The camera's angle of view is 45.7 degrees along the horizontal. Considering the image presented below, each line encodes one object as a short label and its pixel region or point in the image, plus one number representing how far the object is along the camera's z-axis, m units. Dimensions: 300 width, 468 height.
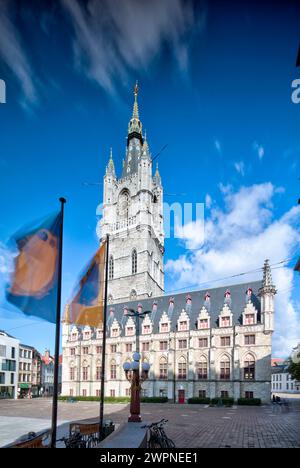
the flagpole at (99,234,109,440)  14.05
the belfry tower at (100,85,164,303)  74.00
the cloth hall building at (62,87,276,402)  45.12
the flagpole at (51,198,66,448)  10.19
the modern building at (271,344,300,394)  111.75
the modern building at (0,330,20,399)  69.88
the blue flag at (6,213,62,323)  10.76
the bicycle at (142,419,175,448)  12.93
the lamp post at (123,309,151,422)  18.67
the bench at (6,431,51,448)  8.81
